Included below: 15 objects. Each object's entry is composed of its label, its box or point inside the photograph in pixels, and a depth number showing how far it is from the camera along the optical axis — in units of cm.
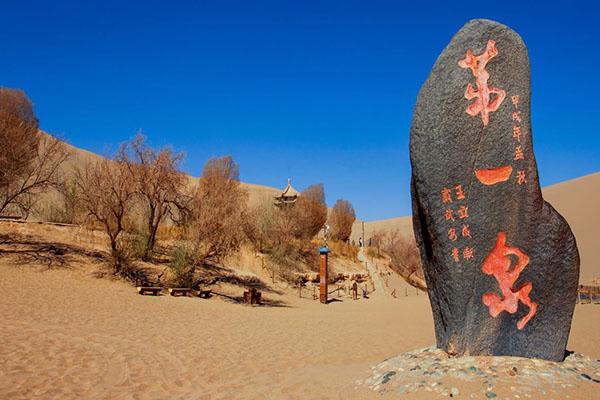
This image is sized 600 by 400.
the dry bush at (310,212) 3284
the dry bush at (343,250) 3550
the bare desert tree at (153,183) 2039
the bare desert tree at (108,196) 1838
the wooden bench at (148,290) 1692
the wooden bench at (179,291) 1773
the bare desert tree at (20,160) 1856
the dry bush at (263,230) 2817
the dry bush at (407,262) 3375
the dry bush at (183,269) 1903
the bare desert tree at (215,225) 1928
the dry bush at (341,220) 3950
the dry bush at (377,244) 4197
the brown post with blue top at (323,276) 2167
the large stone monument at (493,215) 564
